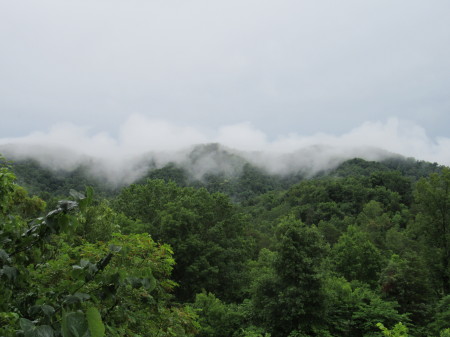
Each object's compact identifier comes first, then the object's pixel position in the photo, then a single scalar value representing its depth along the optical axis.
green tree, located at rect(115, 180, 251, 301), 20.99
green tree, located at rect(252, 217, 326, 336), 14.34
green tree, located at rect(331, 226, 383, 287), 23.30
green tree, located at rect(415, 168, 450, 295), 20.03
